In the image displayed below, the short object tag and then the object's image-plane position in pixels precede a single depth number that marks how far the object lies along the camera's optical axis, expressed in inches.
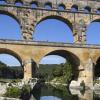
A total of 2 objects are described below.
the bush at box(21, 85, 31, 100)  643.7
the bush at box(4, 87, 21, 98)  605.0
